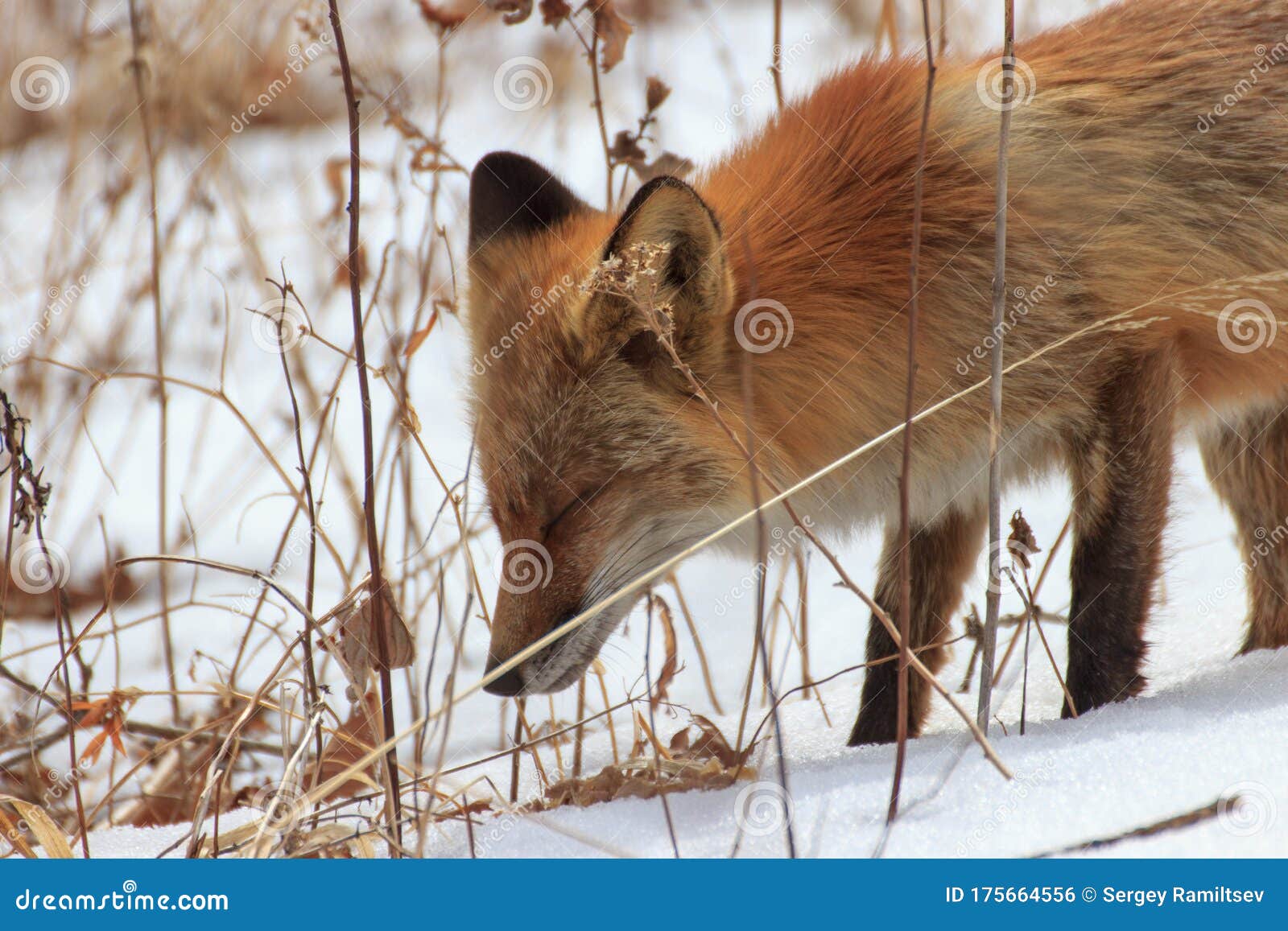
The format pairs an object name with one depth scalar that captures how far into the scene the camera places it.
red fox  5.21
